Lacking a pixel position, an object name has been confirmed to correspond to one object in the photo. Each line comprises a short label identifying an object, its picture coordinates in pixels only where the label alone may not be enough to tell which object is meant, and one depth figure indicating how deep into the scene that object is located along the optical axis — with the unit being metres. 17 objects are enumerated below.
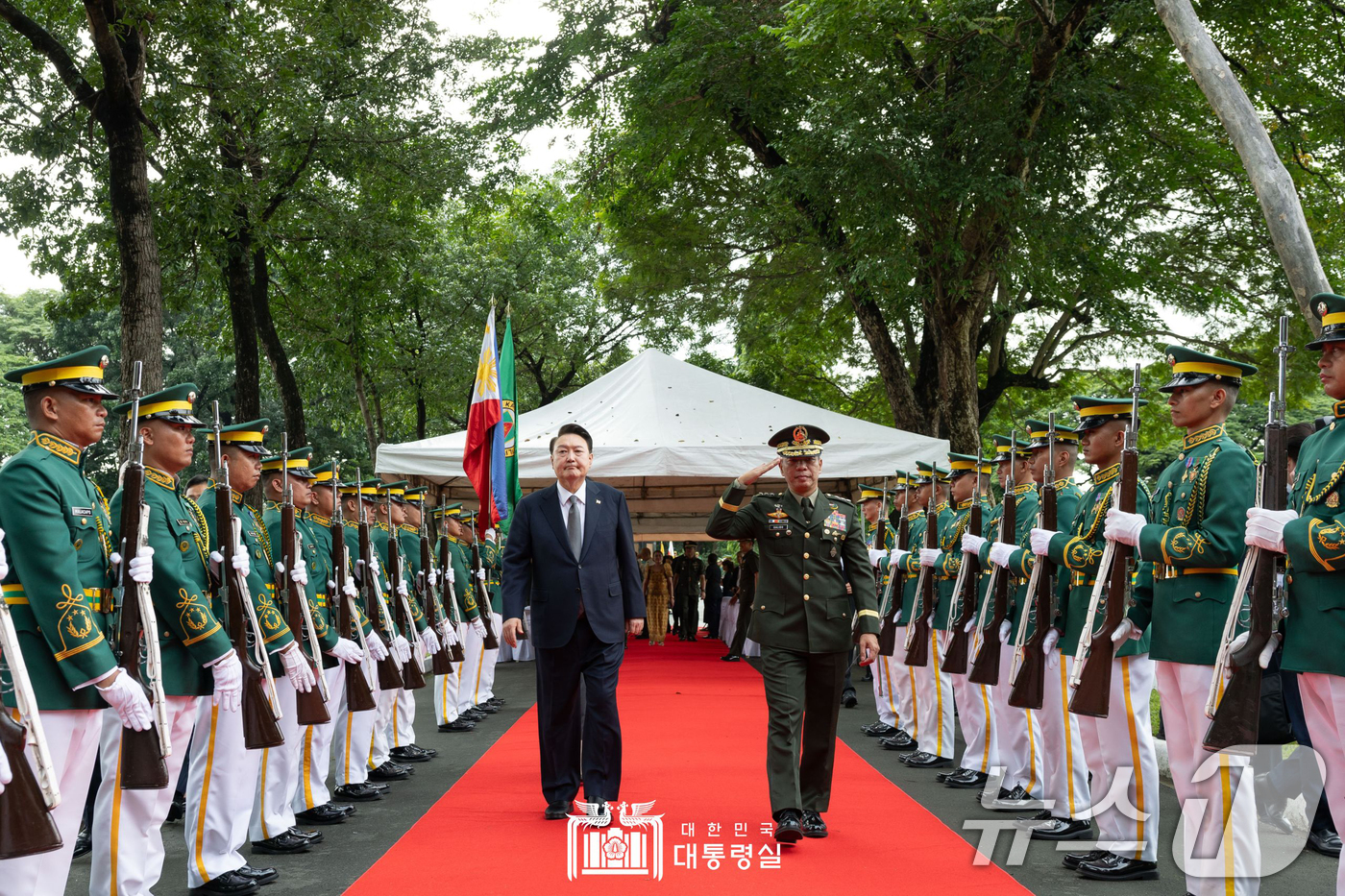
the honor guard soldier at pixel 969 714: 6.84
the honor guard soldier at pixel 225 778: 4.55
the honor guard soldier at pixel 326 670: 5.82
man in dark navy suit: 5.69
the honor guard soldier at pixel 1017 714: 6.00
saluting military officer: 5.37
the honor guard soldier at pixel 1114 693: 4.75
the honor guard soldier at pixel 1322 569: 3.32
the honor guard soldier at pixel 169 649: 4.03
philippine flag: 9.21
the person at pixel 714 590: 21.62
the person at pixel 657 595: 21.16
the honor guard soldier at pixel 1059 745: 5.39
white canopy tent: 12.21
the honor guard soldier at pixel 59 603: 3.43
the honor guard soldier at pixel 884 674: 9.07
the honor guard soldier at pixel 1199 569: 4.04
